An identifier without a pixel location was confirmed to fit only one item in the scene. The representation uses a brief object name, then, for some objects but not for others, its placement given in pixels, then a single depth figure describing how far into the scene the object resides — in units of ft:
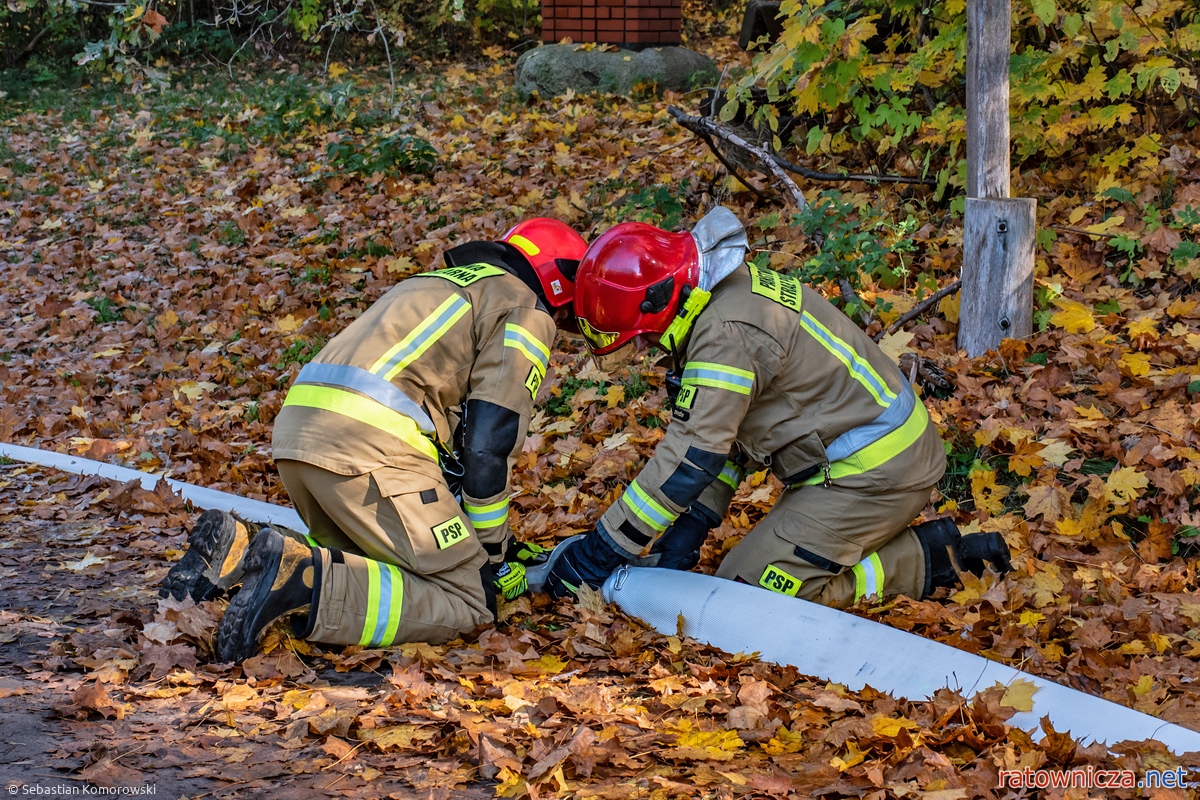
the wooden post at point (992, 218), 16.84
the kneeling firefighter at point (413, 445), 11.06
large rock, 38.99
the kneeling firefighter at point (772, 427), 11.34
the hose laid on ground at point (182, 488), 14.44
